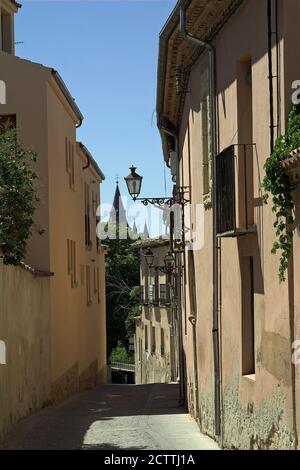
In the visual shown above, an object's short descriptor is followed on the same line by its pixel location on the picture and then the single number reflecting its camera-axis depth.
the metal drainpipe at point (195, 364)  16.43
